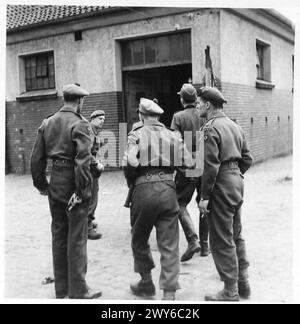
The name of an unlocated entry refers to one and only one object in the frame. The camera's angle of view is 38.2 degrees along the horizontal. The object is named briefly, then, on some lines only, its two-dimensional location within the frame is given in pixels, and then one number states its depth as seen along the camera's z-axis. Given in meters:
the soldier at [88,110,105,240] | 6.22
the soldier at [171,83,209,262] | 5.24
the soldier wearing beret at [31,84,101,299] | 4.18
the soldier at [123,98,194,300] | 4.11
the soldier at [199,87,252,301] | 4.07
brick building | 11.05
